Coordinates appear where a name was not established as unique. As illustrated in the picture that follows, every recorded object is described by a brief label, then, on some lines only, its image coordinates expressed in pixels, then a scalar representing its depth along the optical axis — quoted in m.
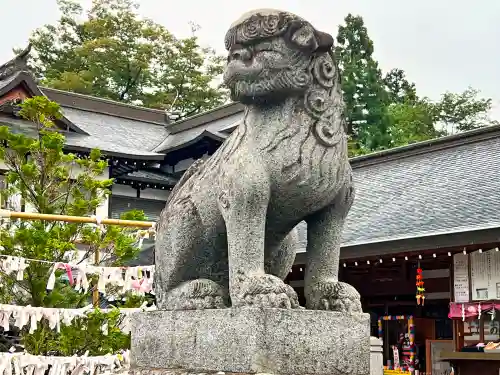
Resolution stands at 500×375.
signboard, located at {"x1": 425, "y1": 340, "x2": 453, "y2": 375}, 12.88
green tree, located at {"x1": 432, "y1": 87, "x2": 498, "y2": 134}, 33.34
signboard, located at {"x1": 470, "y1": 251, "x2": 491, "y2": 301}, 10.75
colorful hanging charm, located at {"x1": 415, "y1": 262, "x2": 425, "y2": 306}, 11.65
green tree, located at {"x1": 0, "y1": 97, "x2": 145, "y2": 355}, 8.19
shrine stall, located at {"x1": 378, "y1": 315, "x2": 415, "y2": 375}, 13.43
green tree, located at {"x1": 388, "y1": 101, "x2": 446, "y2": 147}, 30.42
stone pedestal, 2.87
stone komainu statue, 3.08
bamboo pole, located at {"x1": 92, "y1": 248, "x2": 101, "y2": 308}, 8.69
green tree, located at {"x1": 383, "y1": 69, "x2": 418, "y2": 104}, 36.66
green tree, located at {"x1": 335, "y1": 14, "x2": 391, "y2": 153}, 29.73
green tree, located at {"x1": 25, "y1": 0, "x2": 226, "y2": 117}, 31.53
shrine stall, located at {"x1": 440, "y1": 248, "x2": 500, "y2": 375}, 10.69
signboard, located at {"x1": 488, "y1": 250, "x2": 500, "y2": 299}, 10.65
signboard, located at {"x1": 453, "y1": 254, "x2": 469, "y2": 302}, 11.06
